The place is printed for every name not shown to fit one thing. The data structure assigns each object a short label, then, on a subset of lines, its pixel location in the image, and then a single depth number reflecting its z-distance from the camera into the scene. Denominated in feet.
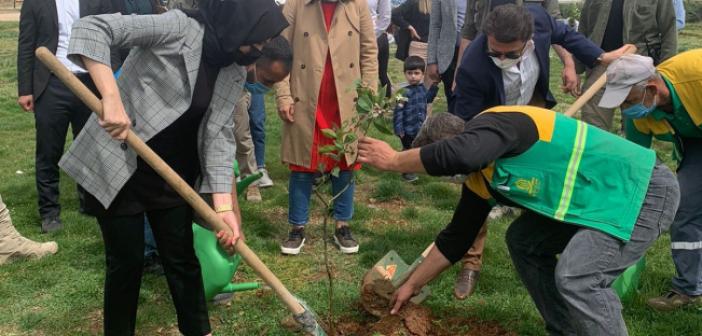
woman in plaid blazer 8.15
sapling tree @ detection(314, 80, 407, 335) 8.71
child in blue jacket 20.76
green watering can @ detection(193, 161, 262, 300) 11.79
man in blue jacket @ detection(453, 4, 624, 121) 11.82
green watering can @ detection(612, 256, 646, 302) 12.08
